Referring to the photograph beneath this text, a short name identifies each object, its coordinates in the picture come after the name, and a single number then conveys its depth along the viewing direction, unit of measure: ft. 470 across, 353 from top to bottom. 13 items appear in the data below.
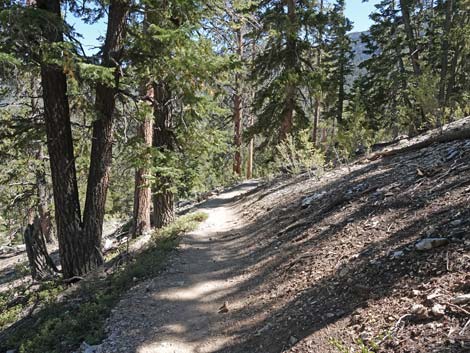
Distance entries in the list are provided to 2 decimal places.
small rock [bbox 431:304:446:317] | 9.02
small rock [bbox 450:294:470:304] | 8.85
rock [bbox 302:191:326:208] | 24.92
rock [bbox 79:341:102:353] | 14.45
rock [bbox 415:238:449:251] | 11.47
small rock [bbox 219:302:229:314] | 16.62
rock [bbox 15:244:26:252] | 67.41
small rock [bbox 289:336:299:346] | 11.35
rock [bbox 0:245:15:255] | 70.92
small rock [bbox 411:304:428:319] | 9.26
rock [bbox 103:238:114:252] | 42.11
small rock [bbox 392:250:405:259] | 12.29
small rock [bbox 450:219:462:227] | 12.00
